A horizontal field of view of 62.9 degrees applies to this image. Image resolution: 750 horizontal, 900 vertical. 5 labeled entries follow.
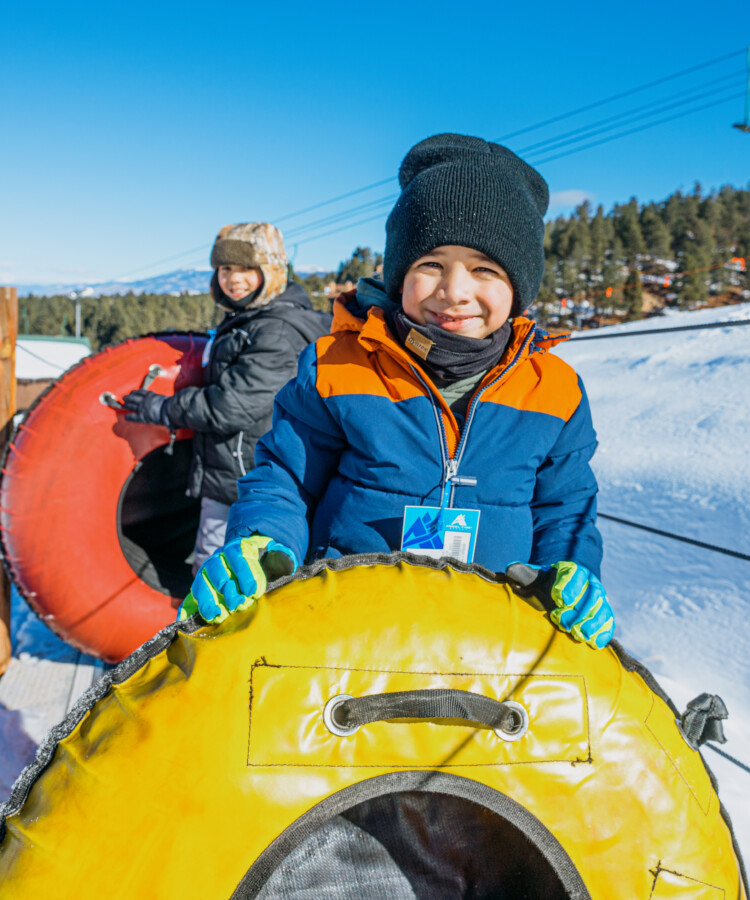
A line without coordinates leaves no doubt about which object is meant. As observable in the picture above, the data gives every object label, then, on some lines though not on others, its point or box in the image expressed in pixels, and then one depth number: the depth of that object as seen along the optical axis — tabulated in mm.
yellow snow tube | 623
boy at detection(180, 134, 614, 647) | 1038
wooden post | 2240
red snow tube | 2066
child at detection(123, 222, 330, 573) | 2041
